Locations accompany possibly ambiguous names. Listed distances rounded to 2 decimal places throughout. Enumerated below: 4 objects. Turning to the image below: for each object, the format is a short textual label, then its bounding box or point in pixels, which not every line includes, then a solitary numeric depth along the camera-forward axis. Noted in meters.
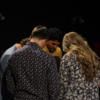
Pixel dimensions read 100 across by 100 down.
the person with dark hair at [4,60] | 3.79
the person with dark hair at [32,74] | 3.36
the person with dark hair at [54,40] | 4.20
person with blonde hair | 3.60
